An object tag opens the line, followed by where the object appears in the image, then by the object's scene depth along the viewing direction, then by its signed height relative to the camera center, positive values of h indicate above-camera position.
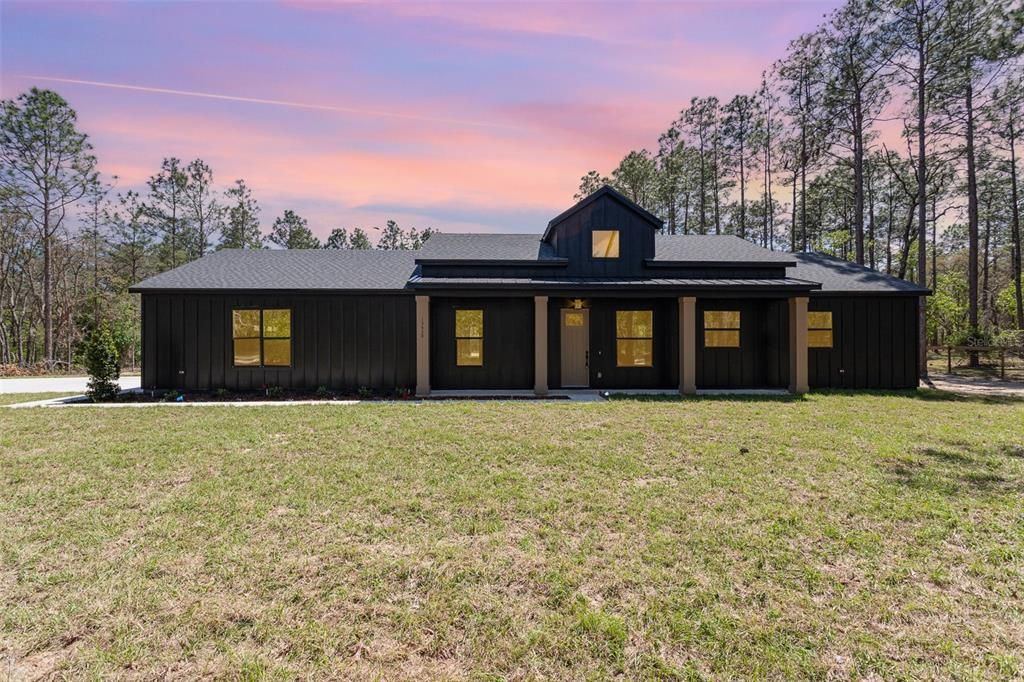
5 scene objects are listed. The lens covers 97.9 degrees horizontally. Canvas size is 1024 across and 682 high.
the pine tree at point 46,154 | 18.42 +8.16
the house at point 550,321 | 11.10 +0.49
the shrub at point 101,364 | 10.12 -0.52
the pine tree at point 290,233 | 42.12 +10.25
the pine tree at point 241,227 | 33.59 +8.88
